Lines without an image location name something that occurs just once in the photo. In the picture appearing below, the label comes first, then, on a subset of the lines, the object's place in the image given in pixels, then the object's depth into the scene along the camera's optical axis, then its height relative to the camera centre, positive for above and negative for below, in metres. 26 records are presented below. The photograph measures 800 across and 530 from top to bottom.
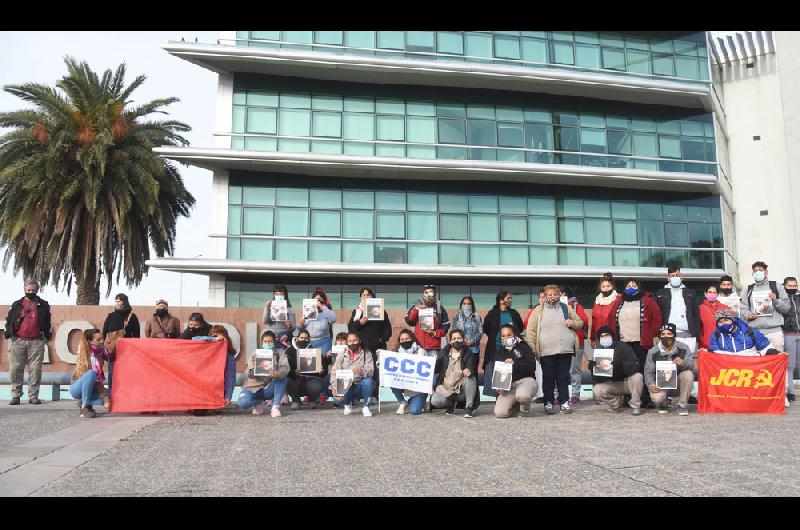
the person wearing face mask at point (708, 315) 11.07 +0.31
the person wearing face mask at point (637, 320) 10.02 +0.21
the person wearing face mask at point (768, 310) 10.86 +0.38
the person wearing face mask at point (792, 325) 11.03 +0.13
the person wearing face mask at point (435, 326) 10.80 +0.14
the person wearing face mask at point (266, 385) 10.02 -0.75
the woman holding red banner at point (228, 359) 10.28 -0.37
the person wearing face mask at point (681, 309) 10.46 +0.39
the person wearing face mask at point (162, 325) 10.75 +0.18
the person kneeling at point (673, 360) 9.67 -0.45
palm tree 20.91 +4.93
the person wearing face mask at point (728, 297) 10.94 +0.60
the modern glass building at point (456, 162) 22.61 +5.97
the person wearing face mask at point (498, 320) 10.52 +0.23
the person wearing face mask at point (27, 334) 11.55 +0.05
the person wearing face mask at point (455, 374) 9.88 -0.58
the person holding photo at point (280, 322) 11.23 +0.26
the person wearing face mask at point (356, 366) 10.05 -0.47
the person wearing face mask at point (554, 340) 9.97 -0.09
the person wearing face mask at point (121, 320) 10.84 +0.27
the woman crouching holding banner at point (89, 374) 9.66 -0.55
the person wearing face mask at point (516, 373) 9.52 -0.57
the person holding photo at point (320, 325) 11.27 +0.17
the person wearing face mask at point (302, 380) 10.70 -0.73
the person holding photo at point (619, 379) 9.66 -0.67
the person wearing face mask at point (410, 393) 10.19 -0.90
